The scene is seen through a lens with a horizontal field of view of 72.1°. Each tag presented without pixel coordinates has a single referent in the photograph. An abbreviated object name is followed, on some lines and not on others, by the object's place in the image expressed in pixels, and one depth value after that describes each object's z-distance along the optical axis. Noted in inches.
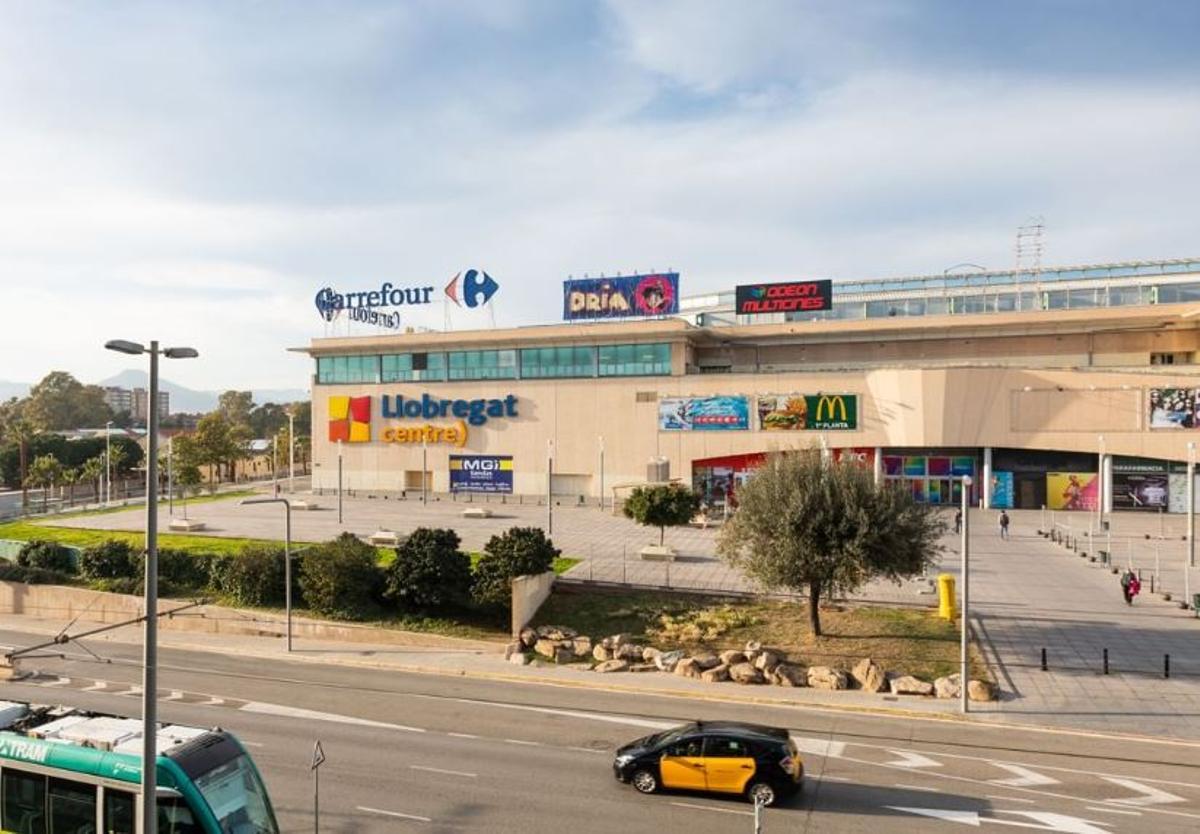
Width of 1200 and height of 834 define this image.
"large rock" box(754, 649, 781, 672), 1139.3
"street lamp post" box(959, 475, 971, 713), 976.9
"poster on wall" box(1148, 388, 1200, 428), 2298.2
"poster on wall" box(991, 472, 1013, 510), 2539.4
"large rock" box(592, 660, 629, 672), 1208.8
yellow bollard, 1294.3
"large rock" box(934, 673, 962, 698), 1041.5
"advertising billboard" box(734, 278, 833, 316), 2746.1
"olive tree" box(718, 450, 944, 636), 1152.2
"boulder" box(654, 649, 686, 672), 1195.3
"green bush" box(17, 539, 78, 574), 1827.0
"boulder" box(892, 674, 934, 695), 1055.6
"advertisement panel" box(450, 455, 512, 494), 3038.9
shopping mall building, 2418.8
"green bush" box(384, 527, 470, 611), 1430.9
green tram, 542.6
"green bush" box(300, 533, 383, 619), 1482.5
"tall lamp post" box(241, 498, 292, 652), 1378.0
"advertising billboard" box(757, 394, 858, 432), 2620.6
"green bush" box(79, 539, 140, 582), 1780.3
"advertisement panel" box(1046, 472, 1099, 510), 2480.3
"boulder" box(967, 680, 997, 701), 1018.1
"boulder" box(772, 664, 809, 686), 1117.7
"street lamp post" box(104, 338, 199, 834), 466.6
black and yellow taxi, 738.8
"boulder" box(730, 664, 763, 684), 1130.0
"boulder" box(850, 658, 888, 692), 1074.7
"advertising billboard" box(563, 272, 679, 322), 2780.5
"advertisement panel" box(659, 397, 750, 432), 2726.4
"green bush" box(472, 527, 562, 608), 1397.6
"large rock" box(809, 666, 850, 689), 1091.9
